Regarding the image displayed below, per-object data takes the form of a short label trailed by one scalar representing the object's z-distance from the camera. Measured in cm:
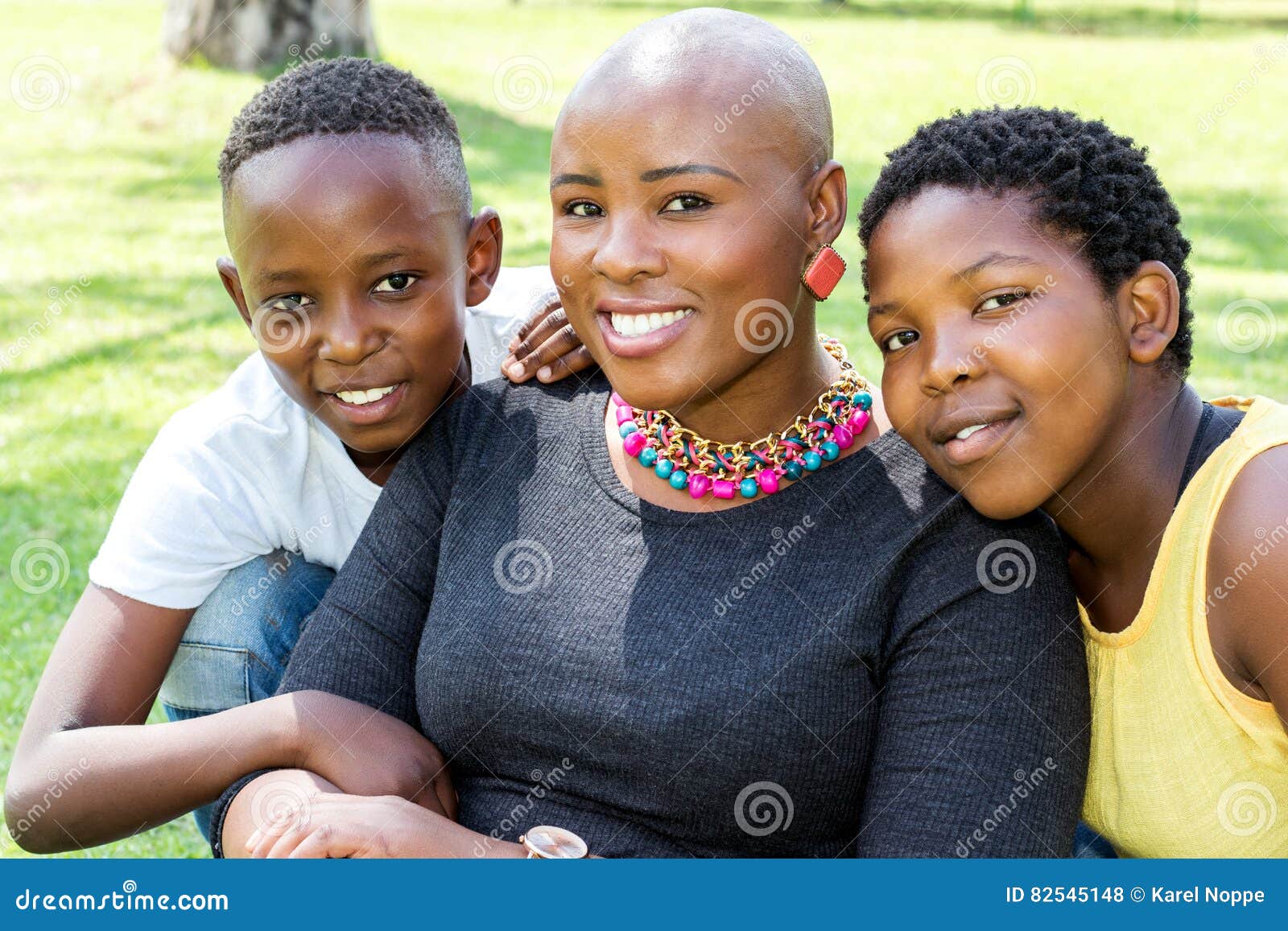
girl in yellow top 207
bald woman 209
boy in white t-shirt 259
